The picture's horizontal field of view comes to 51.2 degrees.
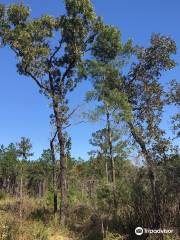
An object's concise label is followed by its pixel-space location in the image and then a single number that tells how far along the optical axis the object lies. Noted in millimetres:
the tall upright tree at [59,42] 9627
